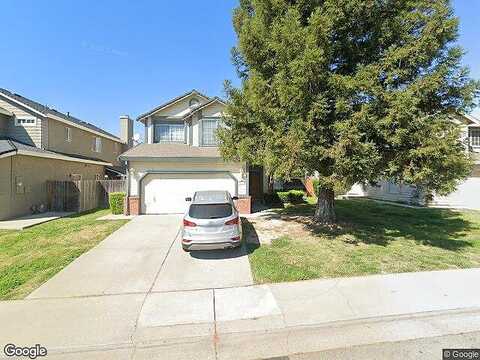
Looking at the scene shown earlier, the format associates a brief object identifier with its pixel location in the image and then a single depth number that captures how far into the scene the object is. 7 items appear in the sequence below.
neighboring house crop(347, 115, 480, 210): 17.27
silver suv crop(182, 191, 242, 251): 7.29
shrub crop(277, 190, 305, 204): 17.92
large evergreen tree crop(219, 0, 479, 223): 7.31
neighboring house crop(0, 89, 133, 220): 13.42
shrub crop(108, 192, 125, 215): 14.25
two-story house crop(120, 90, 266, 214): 14.04
